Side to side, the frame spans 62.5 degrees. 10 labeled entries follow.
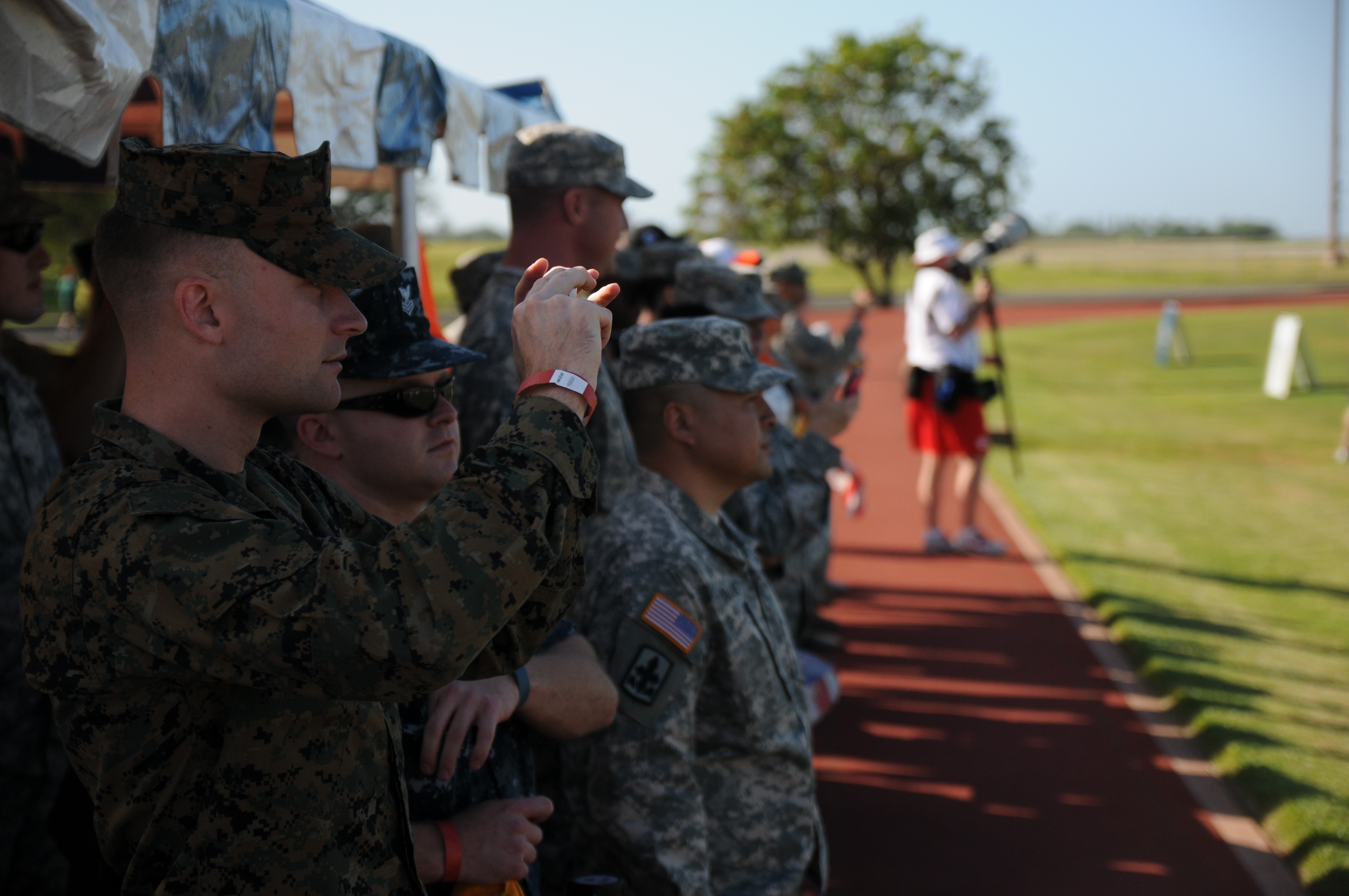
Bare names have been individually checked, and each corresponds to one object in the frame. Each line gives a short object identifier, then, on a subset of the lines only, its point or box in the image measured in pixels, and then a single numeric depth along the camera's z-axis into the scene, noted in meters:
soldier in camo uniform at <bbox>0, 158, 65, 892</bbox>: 2.75
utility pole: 15.51
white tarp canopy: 2.36
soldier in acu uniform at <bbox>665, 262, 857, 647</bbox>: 4.77
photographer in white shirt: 9.01
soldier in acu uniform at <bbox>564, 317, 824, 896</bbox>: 2.79
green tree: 48.41
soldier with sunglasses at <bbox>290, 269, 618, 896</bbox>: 2.30
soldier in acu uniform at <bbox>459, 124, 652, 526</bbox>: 3.83
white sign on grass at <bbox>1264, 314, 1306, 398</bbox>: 18.75
